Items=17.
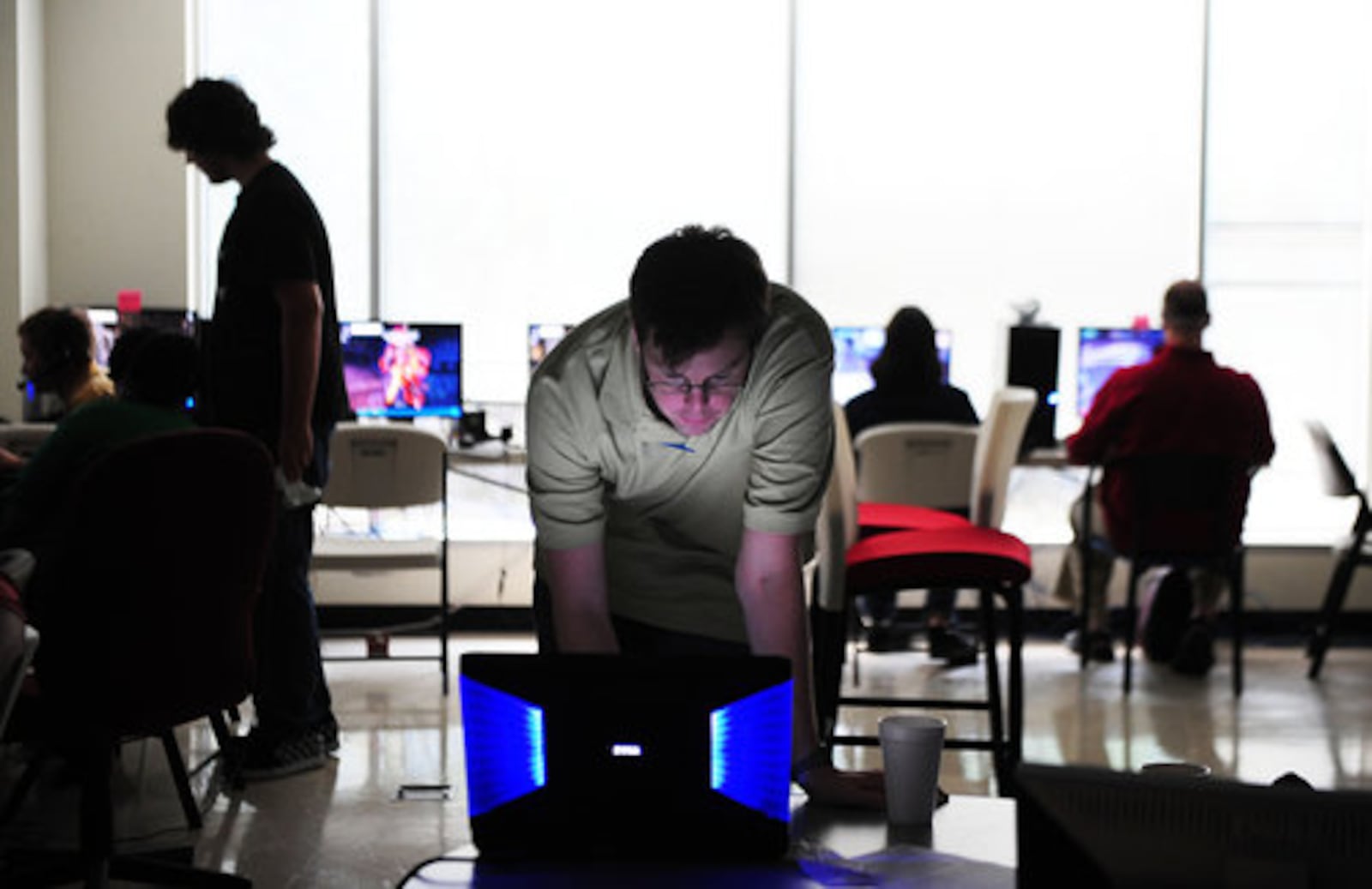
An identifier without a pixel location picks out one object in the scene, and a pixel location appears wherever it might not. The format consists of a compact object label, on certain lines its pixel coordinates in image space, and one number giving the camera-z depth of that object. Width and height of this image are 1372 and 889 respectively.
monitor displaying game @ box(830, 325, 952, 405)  7.23
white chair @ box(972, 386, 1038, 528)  4.53
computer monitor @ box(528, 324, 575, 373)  7.20
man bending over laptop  2.39
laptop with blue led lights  1.75
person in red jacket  6.26
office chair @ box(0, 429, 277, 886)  3.27
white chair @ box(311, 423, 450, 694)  5.97
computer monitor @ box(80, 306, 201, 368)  6.75
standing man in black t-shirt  4.36
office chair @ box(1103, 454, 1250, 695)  6.06
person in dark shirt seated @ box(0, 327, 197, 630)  3.95
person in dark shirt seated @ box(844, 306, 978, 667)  6.55
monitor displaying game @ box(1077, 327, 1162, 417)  7.30
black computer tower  7.29
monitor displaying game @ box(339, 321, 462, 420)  7.04
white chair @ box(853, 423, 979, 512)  6.26
